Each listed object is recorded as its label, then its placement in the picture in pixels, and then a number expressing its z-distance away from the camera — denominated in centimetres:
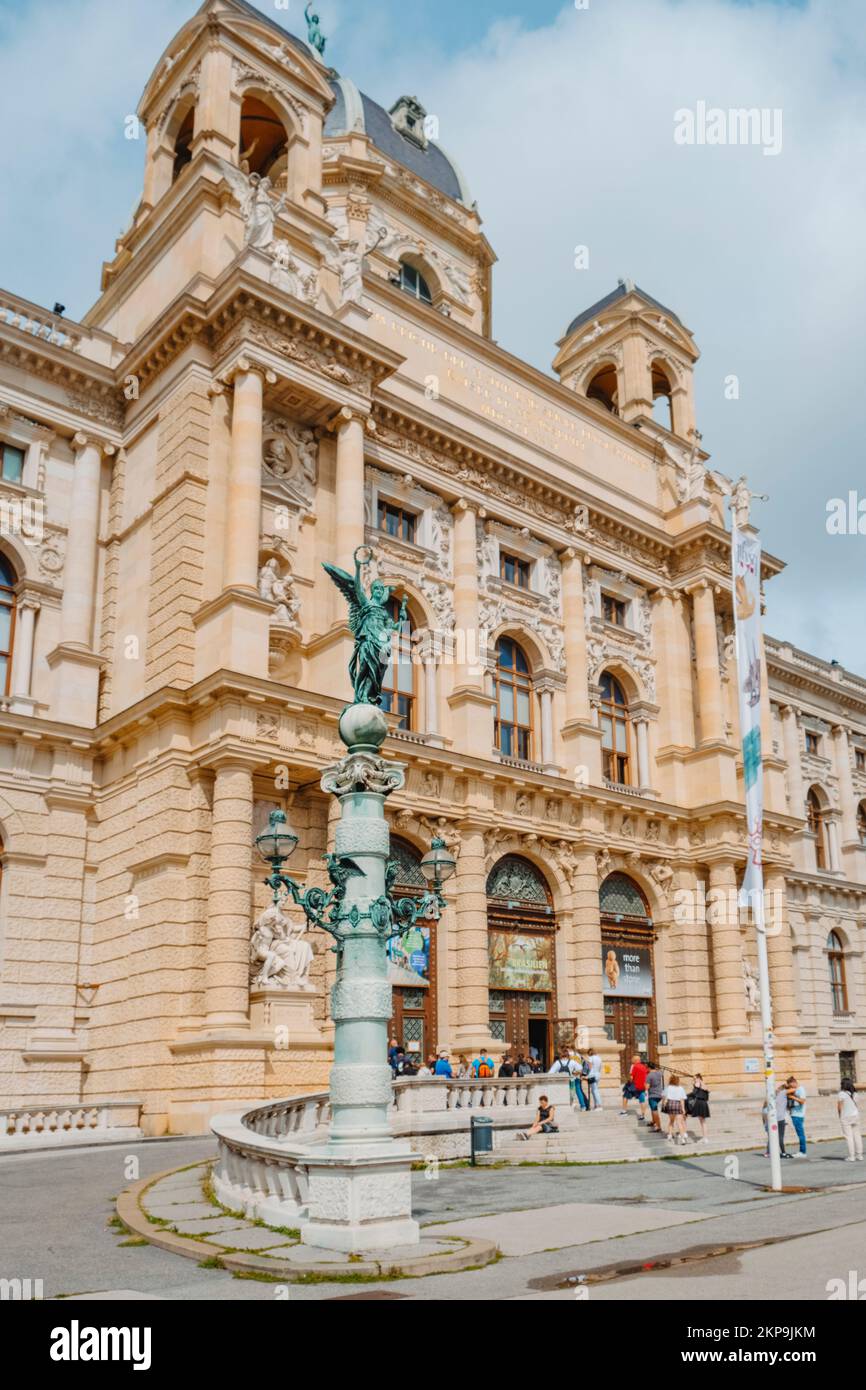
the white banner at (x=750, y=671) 1892
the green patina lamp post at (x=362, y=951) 1098
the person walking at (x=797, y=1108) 2309
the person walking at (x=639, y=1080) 2677
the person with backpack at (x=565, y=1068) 2600
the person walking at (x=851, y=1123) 2222
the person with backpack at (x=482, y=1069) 2581
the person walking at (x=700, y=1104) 2378
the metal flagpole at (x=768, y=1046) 1672
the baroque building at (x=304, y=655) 2522
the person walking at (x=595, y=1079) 2597
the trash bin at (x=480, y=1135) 2016
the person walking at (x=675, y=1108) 2367
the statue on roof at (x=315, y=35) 4347
